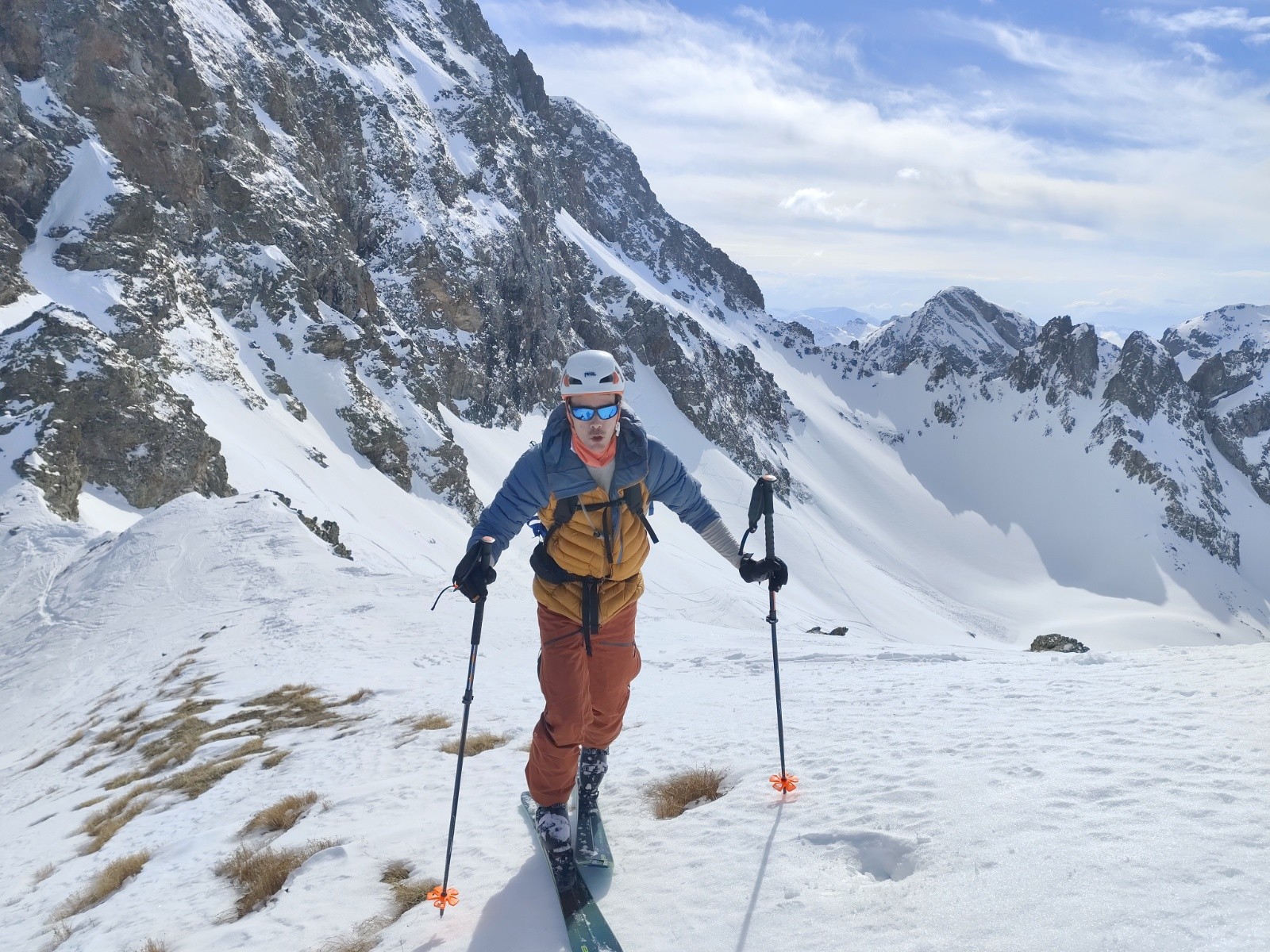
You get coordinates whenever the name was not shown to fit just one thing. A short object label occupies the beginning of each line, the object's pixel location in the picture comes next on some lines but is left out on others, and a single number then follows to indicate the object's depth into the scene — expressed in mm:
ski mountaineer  5211
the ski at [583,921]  4285
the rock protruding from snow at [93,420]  27844
